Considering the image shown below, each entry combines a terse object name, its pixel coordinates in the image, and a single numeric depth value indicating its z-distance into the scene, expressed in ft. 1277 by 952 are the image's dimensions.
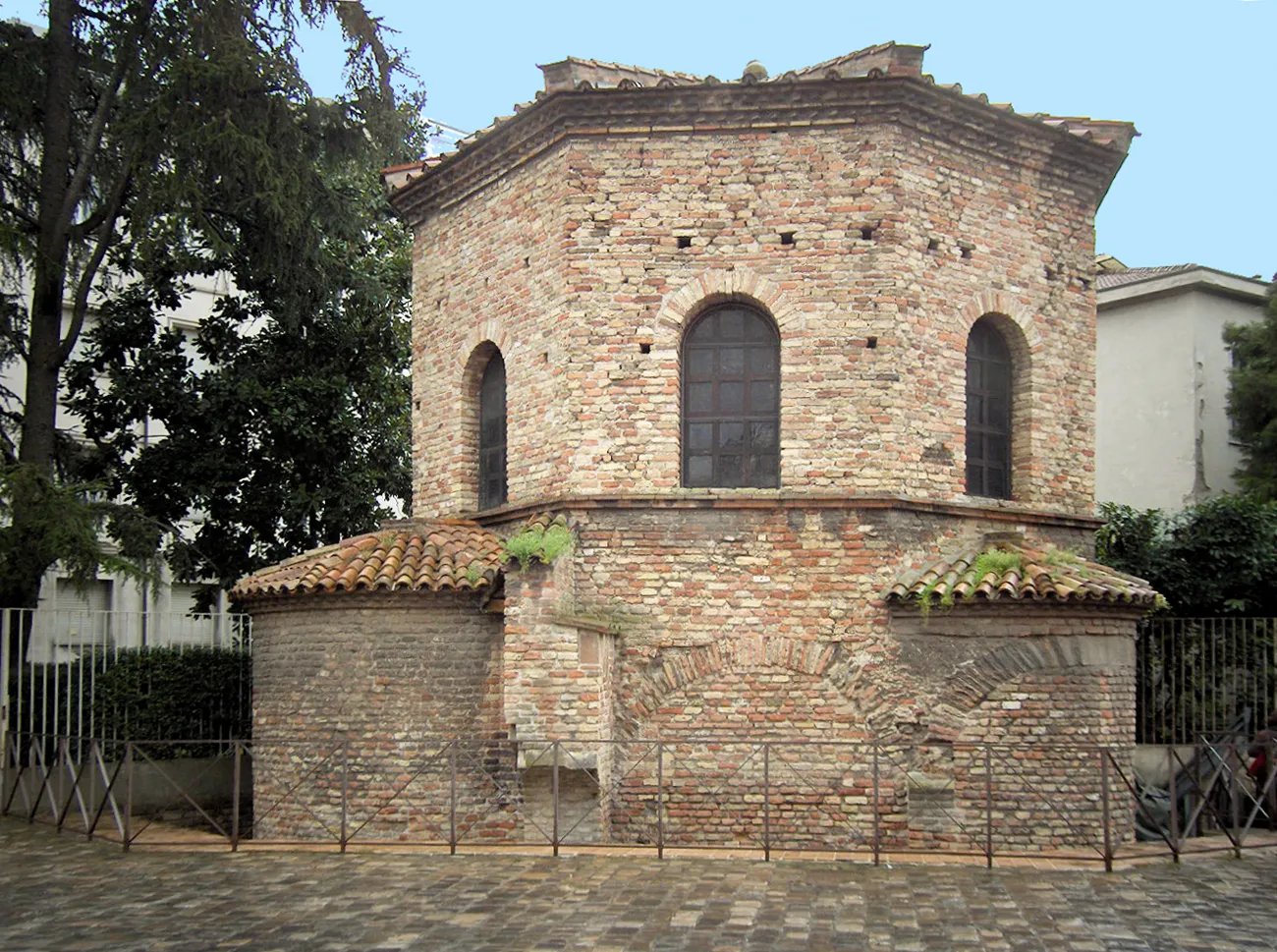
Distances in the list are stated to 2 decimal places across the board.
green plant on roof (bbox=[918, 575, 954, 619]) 39.37
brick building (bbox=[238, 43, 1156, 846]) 39.86
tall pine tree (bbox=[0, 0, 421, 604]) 52.21
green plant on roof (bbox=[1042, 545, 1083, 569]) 41.60
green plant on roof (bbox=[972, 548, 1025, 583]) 40.29
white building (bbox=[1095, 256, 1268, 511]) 82.48
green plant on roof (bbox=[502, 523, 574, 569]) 39.40
